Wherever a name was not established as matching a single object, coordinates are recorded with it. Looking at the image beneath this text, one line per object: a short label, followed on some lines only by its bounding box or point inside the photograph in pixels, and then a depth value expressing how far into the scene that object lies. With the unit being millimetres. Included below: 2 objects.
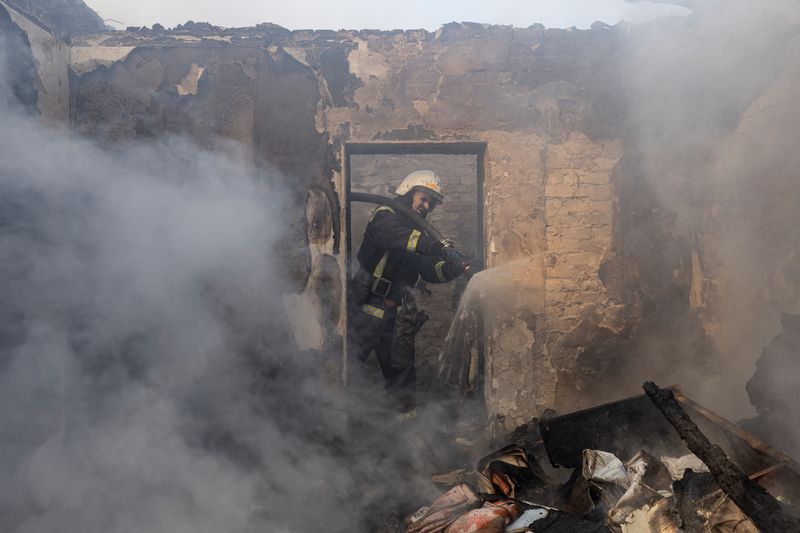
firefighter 5691
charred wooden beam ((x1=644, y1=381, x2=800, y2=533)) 2498
